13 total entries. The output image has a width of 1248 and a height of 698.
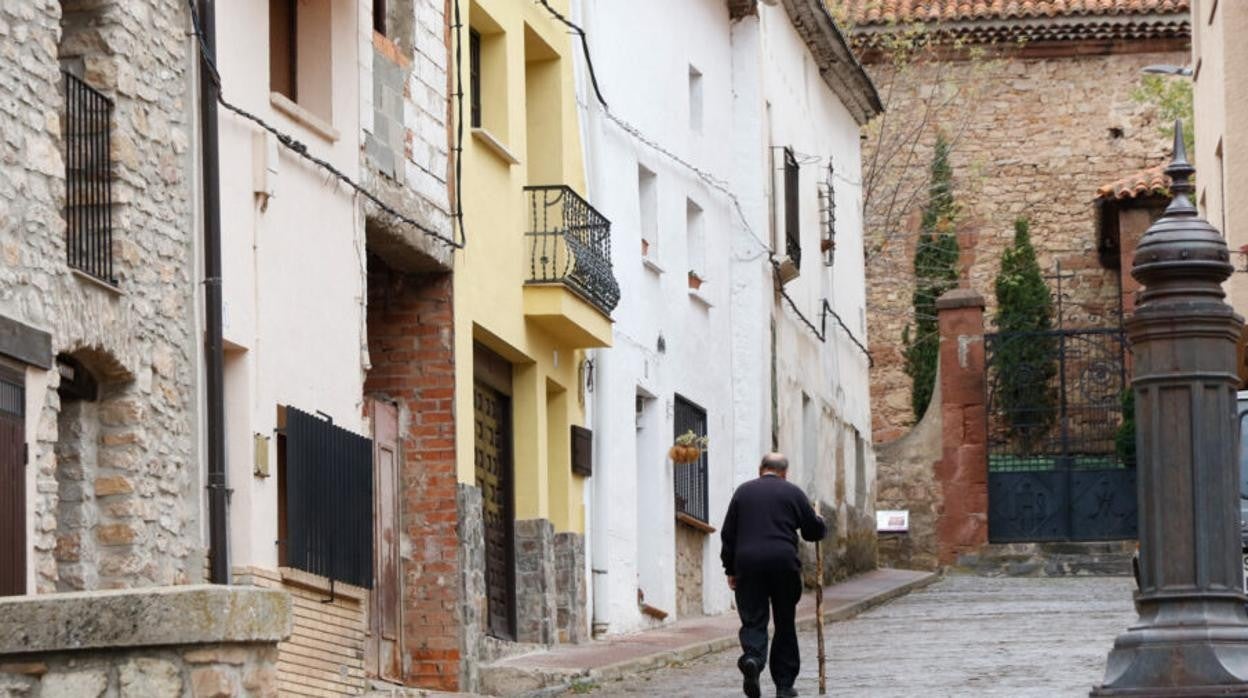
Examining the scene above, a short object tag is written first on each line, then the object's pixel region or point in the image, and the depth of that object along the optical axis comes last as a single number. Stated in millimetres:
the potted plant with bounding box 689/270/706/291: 29859
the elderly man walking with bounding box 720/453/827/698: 17875
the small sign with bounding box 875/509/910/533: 40594
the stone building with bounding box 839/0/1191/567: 47000
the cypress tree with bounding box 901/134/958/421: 46938
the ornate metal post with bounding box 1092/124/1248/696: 11562
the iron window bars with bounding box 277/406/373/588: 17172
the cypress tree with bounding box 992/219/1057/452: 41750
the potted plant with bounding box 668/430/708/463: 27953
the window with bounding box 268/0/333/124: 18547
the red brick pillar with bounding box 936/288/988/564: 39406
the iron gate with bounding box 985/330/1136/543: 39250
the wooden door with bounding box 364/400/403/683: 19969
